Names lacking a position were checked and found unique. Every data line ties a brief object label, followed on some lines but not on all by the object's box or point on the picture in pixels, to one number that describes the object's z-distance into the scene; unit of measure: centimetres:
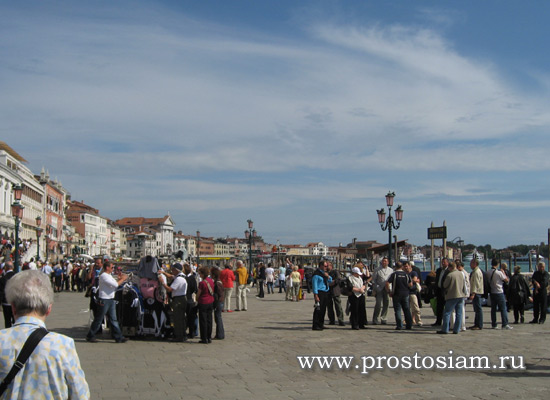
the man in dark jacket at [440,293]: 1399
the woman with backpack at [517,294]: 1525
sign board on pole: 2727
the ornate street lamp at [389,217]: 2830
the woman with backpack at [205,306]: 1167
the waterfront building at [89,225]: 13238
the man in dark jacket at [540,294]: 1505
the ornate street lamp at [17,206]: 2661
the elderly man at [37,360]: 313
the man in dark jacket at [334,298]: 1427
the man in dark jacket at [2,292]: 1140
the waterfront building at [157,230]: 19069
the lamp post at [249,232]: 4716
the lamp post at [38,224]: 3629
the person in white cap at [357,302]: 1377
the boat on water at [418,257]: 17888
